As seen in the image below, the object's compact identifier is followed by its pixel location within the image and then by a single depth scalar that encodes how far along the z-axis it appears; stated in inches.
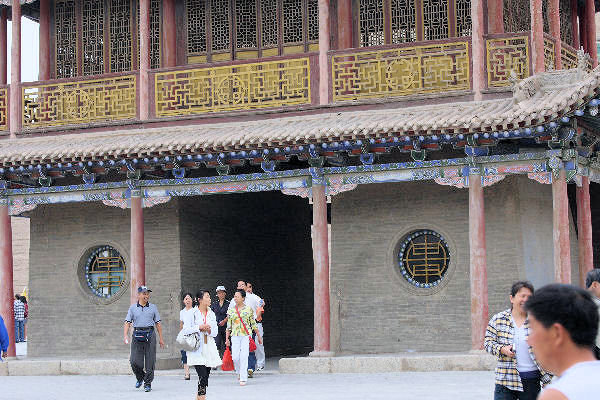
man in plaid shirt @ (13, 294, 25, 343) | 1127.6
